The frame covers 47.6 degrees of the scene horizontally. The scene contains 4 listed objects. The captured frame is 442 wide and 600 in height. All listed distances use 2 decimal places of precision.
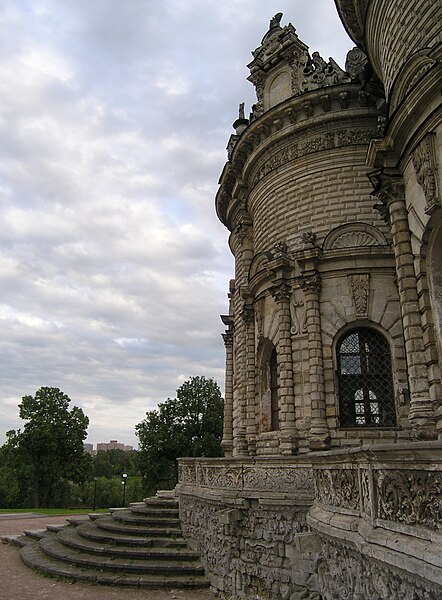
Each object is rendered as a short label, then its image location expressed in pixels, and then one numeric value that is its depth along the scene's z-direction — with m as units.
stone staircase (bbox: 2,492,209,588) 12.68
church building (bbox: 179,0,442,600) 5.52
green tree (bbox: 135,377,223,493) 41.53
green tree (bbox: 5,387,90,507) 39.03
